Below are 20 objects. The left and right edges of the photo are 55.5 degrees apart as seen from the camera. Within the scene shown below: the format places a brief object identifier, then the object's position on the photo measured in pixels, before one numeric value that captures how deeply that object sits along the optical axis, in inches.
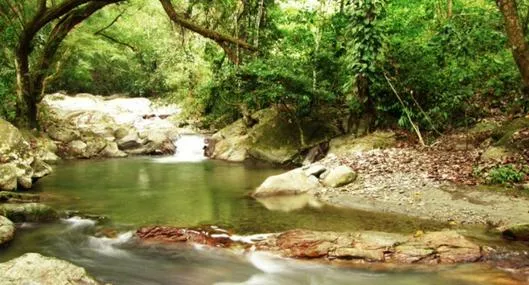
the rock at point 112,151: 728.3
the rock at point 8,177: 406.4
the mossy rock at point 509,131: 402.3
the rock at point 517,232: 274.5
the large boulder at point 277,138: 618.5
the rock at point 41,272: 179.0
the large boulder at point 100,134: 729.6
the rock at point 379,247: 252.7
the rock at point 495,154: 391.5
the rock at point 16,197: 360.1
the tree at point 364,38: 498.3
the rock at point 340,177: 419.2
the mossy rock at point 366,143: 515.8
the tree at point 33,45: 578.2
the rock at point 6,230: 287.4
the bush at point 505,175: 358.9
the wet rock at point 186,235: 294.8
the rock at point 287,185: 413.7
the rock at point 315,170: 446.4
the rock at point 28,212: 331.0
